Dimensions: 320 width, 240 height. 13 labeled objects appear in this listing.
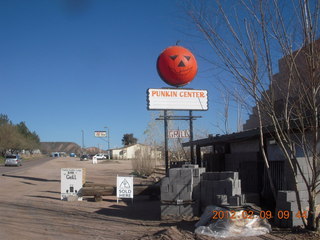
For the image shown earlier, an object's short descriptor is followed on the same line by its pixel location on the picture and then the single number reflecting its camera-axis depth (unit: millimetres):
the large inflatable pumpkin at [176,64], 16266
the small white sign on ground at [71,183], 13742
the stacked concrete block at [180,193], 9117
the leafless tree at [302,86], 6160
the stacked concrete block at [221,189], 7886
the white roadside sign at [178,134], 19688
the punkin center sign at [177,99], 16703
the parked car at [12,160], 50531
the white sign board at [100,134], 103138
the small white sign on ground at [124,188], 12969
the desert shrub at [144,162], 27702
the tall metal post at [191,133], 16219
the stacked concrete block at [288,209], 7250
